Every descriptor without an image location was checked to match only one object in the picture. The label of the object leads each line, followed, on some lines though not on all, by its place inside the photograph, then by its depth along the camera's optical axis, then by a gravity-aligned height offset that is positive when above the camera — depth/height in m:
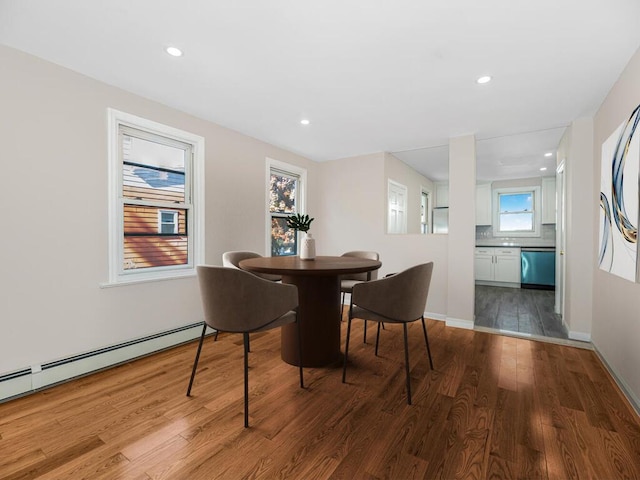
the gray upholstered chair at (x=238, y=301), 1.80 -0.40
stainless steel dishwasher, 5.91 -0.58
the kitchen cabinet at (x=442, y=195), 7.02 +1.03
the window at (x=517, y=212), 6.45 +0.61
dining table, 2.48 -0.68
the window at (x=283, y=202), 4.21 +0.54
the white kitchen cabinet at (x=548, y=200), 6.20 +0.83
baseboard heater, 2.04 -1.01
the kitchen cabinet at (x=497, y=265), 6.24 -0.57
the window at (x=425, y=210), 6.37 +0.64
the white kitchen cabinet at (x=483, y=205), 6.69 +0.77
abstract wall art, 1.86 +0.28
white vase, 2.77 -0.10
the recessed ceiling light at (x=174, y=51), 2.01 +1.28
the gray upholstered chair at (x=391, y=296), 2.09 -0.41
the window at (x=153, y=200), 2.58 +0.36
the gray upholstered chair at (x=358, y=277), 3.11 -0.43
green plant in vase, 2.77 -0.04
